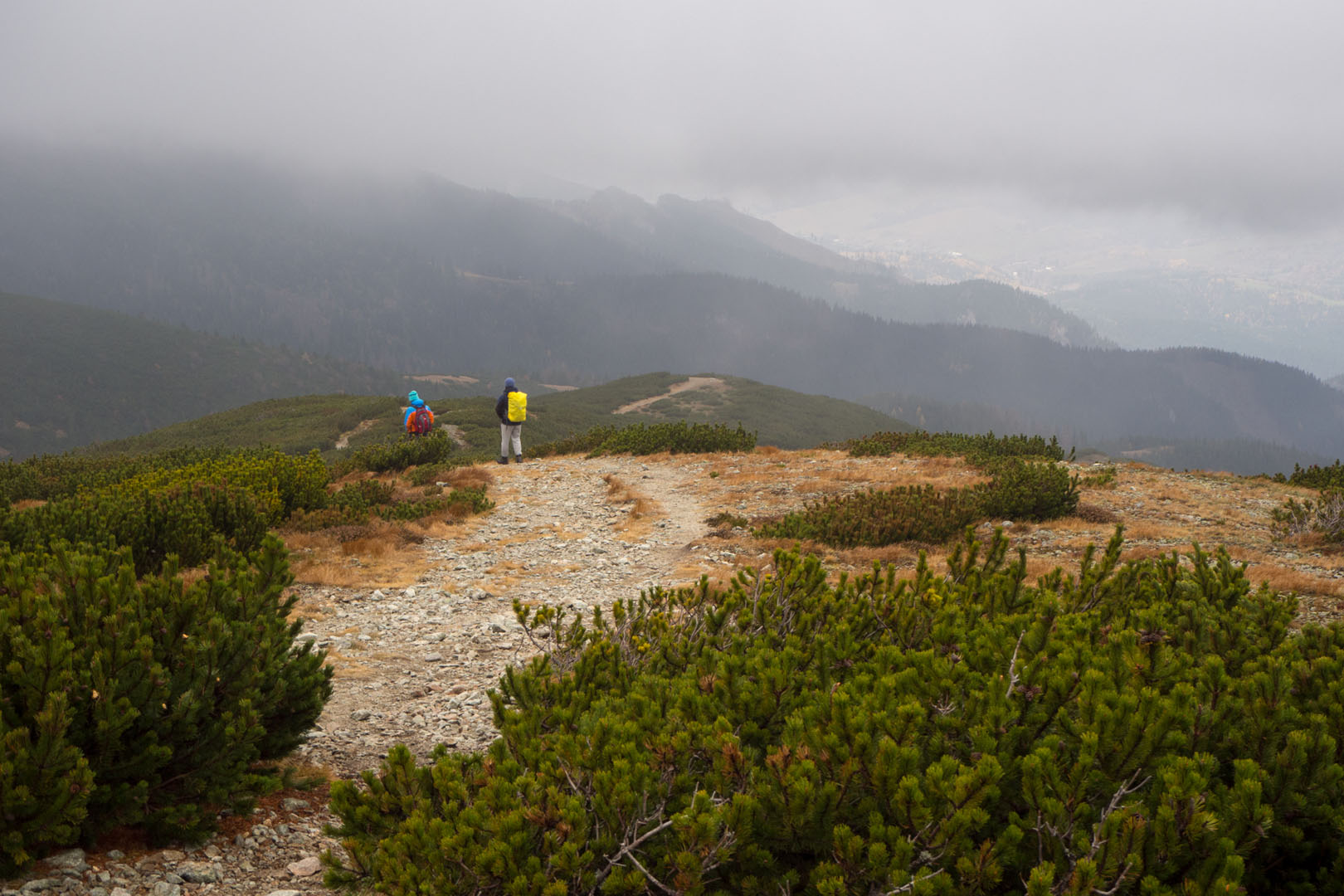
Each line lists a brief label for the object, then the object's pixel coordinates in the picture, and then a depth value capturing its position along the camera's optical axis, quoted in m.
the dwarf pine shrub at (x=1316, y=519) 11.57
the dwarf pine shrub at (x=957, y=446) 20.78
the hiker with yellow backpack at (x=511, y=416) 23.14
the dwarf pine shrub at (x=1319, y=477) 16.73
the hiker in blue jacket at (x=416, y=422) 23.16
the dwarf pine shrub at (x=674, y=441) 24.80
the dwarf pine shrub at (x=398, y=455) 20.81
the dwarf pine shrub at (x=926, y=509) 12.39
